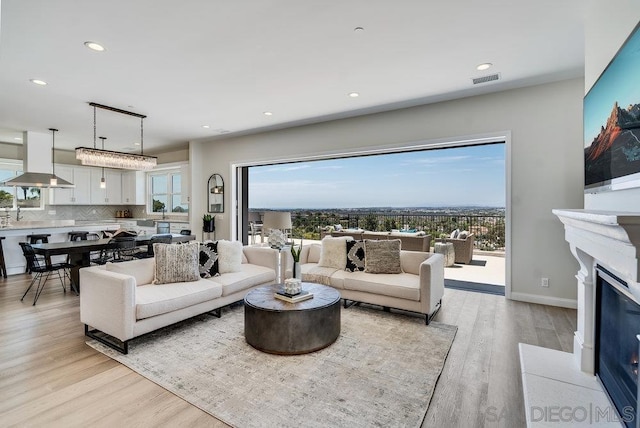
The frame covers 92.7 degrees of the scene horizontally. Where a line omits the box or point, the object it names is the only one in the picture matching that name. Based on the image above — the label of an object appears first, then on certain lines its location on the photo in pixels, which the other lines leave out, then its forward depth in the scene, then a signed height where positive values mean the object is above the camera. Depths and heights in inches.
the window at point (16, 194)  279.9 +14.7
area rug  77.2 -50.8
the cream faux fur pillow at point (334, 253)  168.4 -23.8
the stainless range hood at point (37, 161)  236.8 +39.0
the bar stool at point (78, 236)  234.7 -20.5
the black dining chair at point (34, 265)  168.7 -32.3
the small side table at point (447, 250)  238.7 -31.5
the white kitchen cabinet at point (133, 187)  355.9 +26.3
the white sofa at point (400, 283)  132.2 -34.6
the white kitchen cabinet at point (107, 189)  339.6 +24.0
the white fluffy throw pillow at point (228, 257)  157.8 -24.5
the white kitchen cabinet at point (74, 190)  309.9 +21.1
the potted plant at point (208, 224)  290.5 -13.5
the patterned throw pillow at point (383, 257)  155.2 -23.8
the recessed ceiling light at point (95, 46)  117.0 +63.8
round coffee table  106.0 -40.9
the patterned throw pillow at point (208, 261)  147.3 -25.0
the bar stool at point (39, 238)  222.4 -21.2
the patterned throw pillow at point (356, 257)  162.6 -25.3
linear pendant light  187.9 +34.0
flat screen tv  61.0 +20.7
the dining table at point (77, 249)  163.3 -22.1
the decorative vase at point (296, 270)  129.8 -25.5
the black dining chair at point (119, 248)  180.4 -23.5
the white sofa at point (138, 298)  107.3 -35.3
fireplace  65.4 -32.2
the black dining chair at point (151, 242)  201.0 -21.2
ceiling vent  147.3 +65.3
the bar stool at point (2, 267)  214.5 -41.0
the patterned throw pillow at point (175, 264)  135.6 -24.4
